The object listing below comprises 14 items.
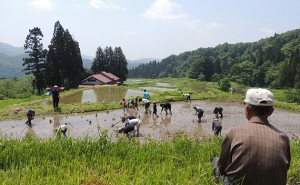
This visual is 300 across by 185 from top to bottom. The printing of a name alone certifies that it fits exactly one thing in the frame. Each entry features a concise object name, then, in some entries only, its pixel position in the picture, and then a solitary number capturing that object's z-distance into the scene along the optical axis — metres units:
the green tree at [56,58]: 38.94
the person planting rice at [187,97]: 20.34
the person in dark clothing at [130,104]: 16.95
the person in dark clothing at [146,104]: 15.53
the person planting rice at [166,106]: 15.02
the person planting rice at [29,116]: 12.88
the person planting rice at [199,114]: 13.30
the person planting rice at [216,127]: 9.23
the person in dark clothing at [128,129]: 8.80
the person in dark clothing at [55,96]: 16.32
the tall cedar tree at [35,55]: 37.57
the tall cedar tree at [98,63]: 62.44
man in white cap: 2.51
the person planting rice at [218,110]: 14.22
